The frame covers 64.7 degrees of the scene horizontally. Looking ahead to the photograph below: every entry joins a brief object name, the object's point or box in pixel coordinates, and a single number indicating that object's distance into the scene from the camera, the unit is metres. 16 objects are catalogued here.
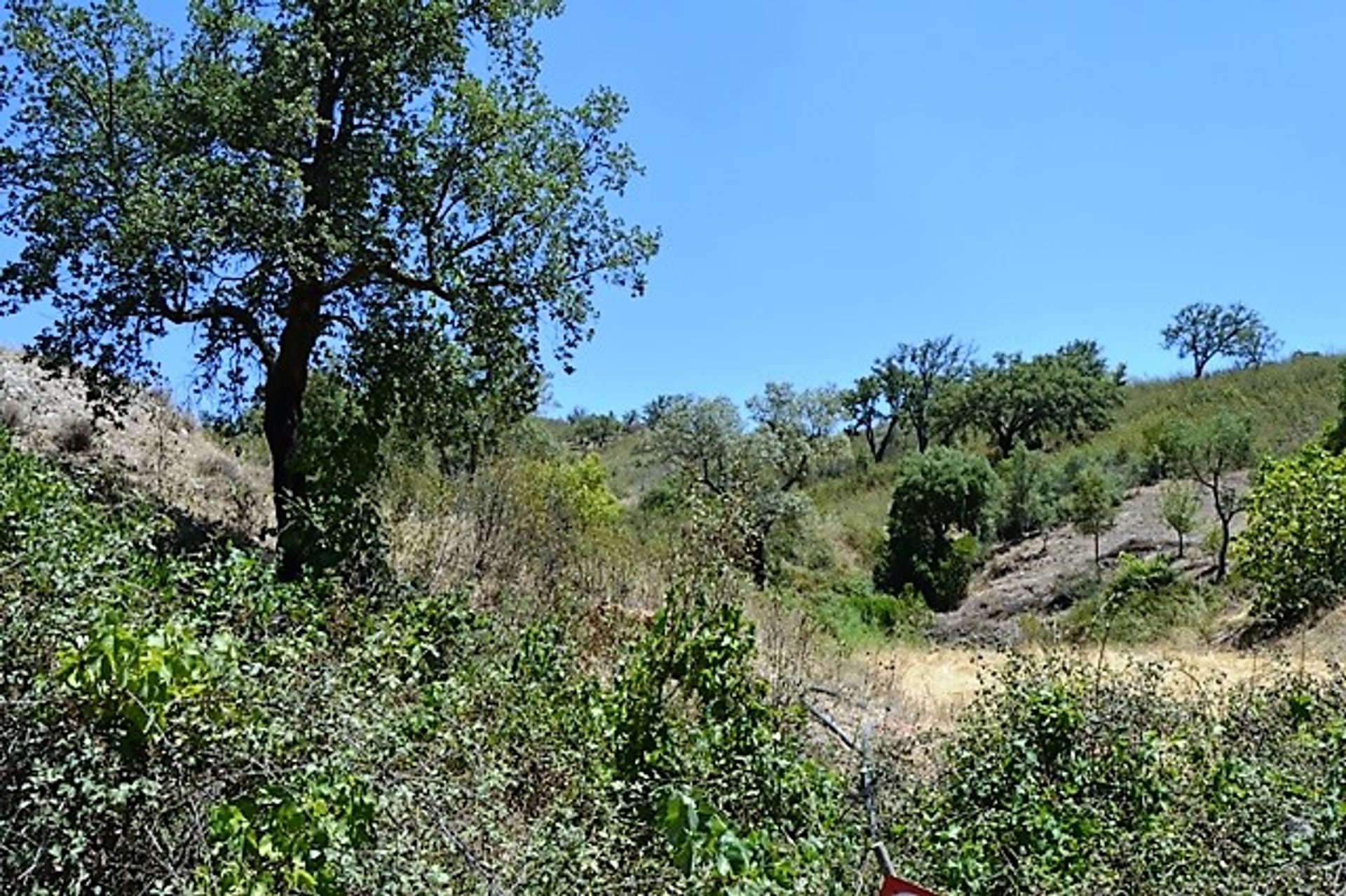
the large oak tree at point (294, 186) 7.22
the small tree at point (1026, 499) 28.78
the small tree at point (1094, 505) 24.70
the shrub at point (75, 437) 9.42
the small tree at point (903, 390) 43.84
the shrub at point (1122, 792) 3.26
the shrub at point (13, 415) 9.25
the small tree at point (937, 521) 26.53
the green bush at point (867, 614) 13.74
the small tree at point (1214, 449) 22.42
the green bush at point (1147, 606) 16.20
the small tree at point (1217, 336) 47.09
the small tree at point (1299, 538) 12.66
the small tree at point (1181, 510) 21.66
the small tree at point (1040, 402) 36.38
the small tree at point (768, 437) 28.89
